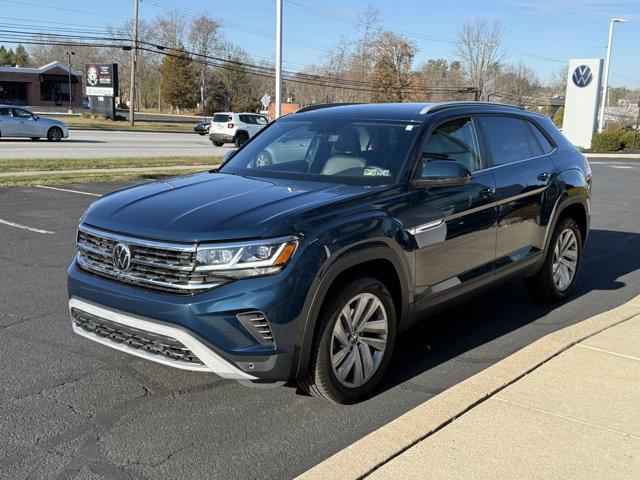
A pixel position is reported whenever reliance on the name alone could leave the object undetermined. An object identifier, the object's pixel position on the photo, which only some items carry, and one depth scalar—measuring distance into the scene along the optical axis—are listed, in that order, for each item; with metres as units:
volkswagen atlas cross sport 3.34
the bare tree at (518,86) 83.96
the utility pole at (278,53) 23.22
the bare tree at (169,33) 84.60
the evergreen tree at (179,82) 81.81
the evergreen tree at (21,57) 109.16
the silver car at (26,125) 27.03
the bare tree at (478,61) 70.88
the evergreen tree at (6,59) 111.56
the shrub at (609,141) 36.65
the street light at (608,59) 42.12
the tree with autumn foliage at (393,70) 65.62
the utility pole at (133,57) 46.47
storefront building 75.41
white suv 31.52
